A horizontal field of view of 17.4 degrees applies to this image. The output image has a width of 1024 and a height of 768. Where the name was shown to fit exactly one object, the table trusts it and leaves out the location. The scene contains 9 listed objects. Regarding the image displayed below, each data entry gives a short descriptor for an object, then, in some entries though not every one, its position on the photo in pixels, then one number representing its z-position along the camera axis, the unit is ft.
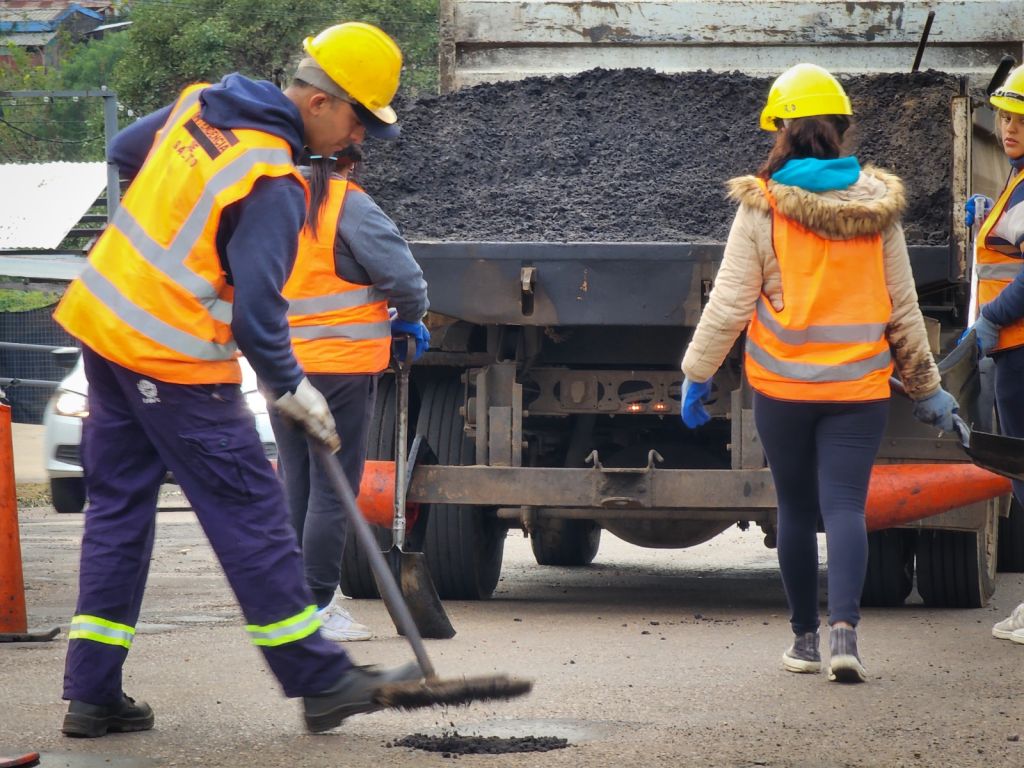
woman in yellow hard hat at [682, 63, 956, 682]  31.50
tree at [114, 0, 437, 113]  175.33
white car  70.94
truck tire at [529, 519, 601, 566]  54.26
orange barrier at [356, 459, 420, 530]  40.91
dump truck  39.13
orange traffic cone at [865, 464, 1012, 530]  39.46
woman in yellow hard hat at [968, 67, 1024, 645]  36.23
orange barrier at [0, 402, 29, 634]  36.28
